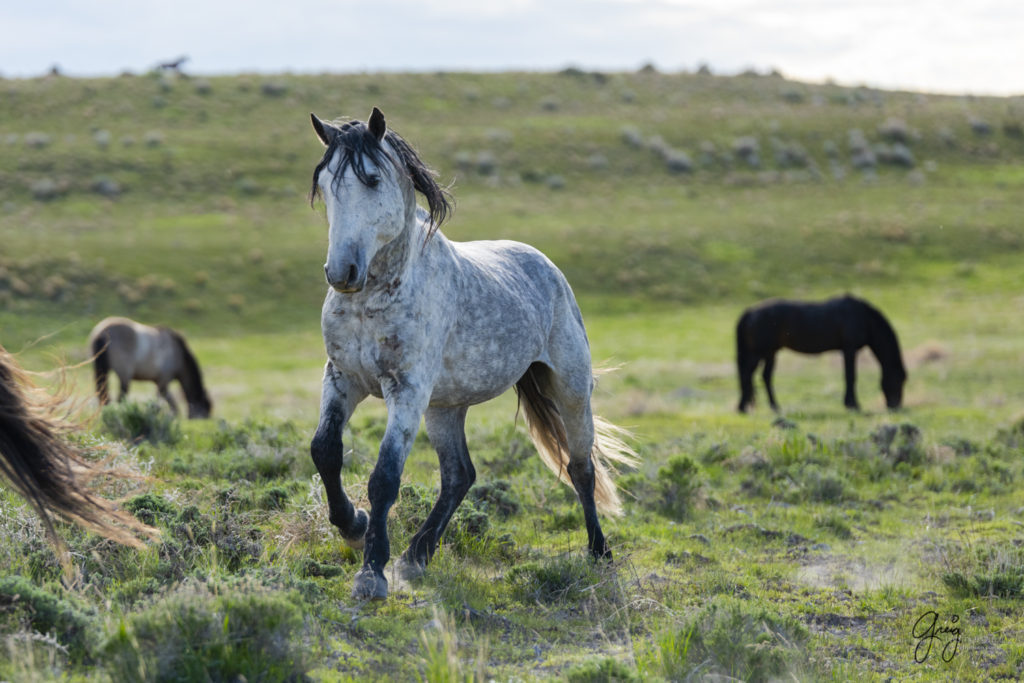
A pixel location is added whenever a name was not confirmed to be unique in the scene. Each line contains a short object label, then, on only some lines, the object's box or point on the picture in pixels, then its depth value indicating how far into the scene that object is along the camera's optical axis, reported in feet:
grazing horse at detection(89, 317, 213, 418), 124.88
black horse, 119.75
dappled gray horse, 32.07
